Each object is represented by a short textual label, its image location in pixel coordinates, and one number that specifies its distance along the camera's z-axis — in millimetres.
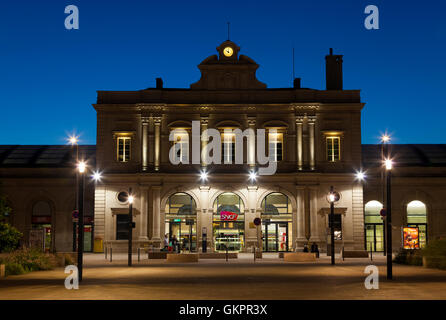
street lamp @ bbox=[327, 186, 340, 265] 34103
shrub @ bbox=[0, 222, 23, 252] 34531
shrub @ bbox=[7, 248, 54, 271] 28094
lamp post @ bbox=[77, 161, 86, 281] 23330
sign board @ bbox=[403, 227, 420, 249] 52906
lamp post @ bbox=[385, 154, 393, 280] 22525
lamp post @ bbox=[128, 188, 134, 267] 33219
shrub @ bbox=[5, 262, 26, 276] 26000
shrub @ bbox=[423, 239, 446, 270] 29122
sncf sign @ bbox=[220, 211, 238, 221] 51125
